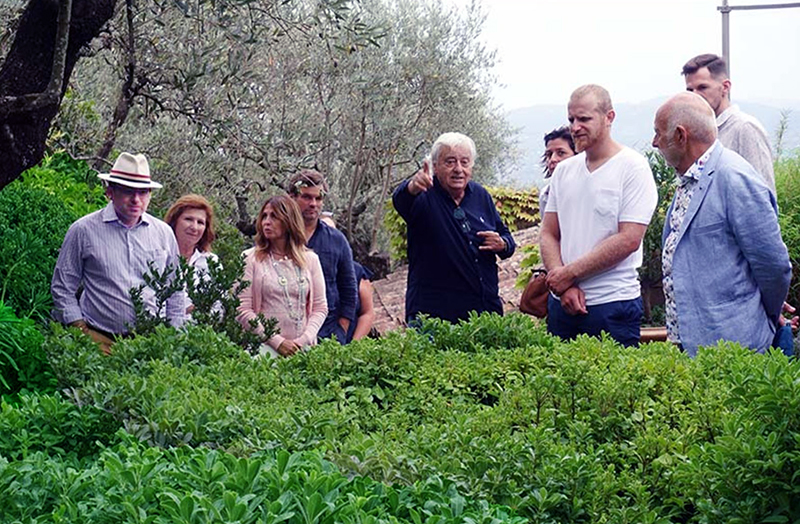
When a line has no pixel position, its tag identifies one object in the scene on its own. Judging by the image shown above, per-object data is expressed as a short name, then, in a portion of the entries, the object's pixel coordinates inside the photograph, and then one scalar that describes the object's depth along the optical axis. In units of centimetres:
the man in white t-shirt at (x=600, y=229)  638
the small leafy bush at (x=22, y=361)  586
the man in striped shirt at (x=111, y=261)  664
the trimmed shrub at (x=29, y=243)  678
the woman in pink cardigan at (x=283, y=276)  733
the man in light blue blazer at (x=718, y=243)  546
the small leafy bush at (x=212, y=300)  630
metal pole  1670
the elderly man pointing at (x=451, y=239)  732
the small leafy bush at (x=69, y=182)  870
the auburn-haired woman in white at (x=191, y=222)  800
